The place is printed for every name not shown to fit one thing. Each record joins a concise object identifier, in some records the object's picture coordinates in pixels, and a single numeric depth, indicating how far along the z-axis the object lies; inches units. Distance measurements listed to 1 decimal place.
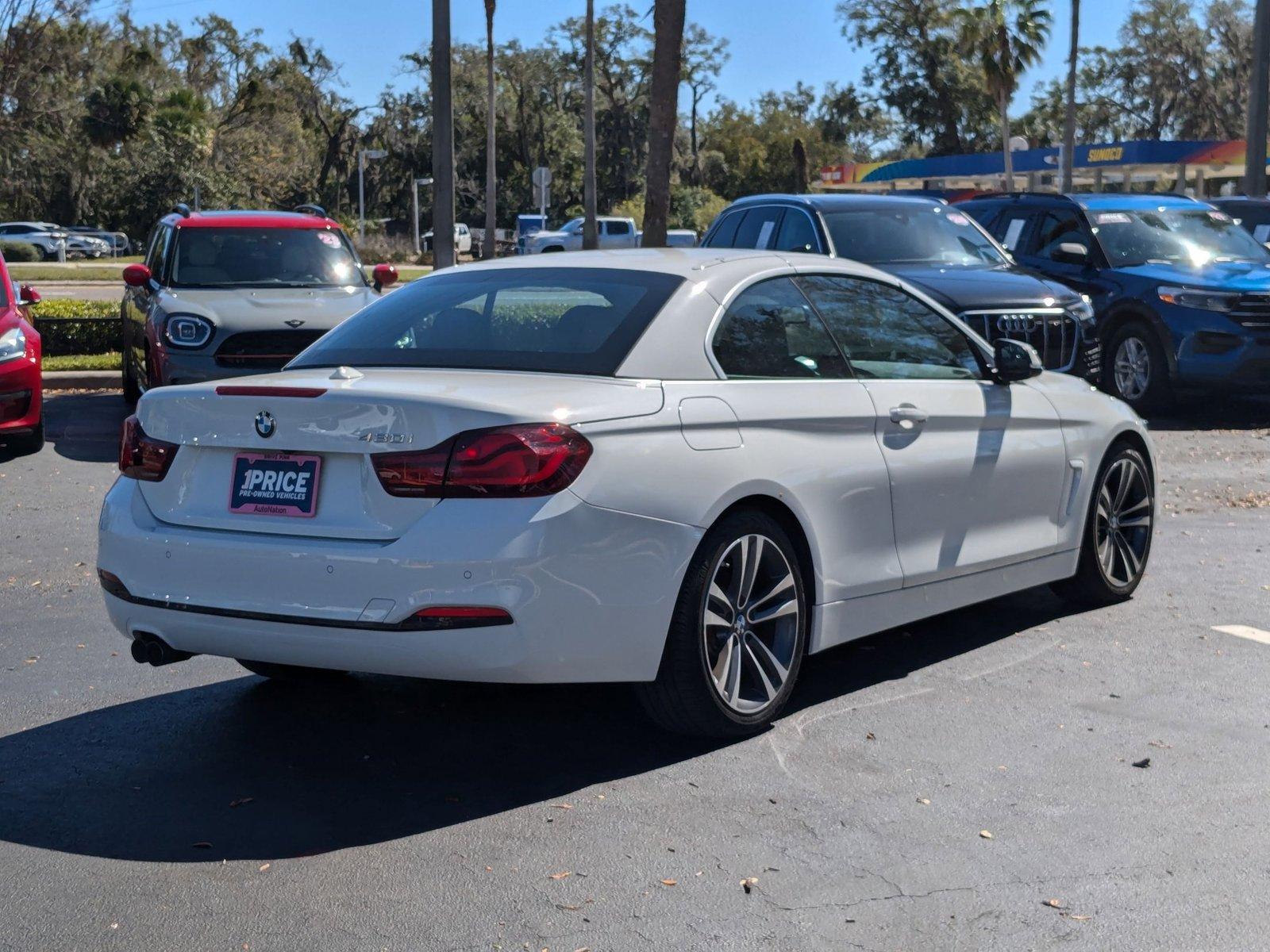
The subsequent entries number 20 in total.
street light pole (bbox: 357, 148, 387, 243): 2257.6
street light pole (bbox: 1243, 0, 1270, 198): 947.3
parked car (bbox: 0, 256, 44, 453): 469.7
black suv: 491.8
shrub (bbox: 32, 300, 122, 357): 744.3
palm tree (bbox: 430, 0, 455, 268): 654.5
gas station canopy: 1847.9
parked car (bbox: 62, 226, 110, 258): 2288.4
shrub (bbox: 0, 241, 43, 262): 2194.9
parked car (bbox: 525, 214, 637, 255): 1973.4
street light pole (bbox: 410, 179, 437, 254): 2554.1
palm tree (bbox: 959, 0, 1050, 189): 2106.3
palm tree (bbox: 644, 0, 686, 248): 757.3
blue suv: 563.8
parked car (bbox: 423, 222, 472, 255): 2414.7
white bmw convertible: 180.2
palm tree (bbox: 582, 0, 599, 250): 1529.3
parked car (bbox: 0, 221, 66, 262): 2220.1
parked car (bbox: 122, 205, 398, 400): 486.3
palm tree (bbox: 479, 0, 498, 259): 1956.1
